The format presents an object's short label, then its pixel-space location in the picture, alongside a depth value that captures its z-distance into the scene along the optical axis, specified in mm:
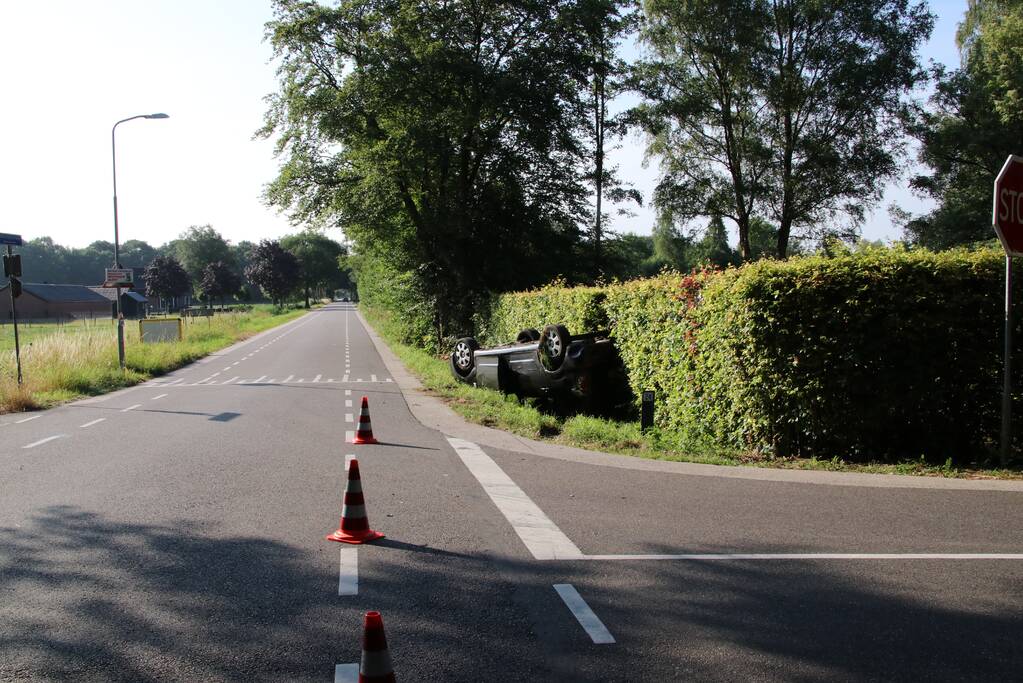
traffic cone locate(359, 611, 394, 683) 3129
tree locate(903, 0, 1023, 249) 29305
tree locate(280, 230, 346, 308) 155750
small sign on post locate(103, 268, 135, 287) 25156
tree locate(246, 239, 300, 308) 111562
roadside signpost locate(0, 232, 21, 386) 18281
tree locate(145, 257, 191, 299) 95562
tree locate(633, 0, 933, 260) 33844
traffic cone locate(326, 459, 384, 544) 6055
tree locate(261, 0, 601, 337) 27953
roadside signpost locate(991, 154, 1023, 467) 8664
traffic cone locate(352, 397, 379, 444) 11031
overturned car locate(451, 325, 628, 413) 13445
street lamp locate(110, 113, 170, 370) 24406
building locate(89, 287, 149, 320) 102400
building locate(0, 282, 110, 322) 90375
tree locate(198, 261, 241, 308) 93938
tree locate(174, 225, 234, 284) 157500
